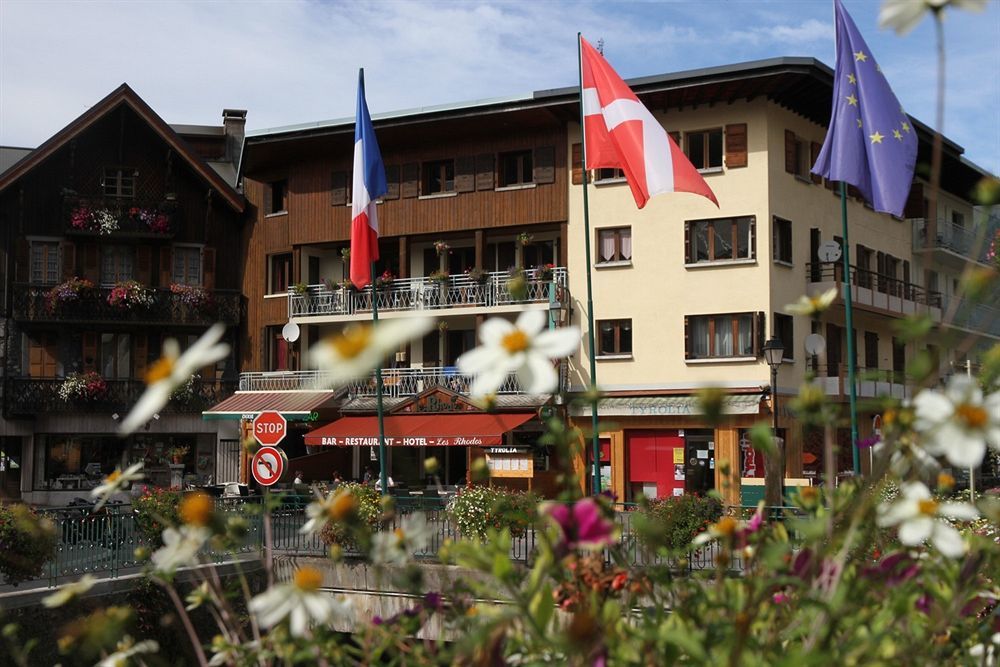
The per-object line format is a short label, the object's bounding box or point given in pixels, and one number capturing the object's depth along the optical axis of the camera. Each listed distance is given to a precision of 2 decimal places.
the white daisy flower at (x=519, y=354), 2.28
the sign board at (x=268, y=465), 12.47
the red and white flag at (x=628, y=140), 20.09
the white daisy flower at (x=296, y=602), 2.44
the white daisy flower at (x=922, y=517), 2.53
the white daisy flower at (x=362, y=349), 1.88
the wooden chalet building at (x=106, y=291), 39.31
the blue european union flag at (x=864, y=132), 20.23
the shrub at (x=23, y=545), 14.66
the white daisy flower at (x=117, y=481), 3.04
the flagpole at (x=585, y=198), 20.16
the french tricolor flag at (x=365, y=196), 22.48
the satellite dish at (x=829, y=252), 33.97
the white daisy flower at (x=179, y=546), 2.73
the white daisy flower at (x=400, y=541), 2.69
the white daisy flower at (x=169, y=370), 2.13
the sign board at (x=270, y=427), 16.56
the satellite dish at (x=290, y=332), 38.44
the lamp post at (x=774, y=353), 25.14
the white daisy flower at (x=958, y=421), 2.27
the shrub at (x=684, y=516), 16.02
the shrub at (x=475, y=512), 16.48
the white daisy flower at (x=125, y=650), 3.02
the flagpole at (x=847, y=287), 16.03
